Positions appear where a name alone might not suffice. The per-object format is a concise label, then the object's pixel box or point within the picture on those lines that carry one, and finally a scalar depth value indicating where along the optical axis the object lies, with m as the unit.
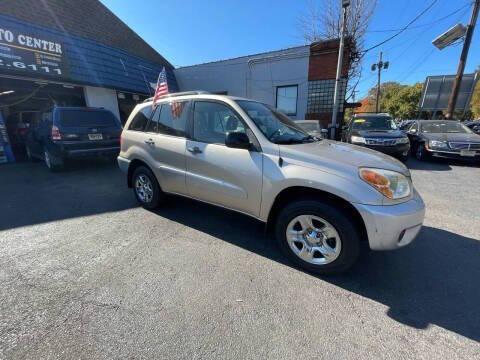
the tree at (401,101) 41.34
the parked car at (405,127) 10.95
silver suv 2.22
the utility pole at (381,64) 28.78
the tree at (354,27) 14.96
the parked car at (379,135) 7.45
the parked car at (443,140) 7.18
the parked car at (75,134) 6.36
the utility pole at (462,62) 10.99
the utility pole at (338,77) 9.10
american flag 4.34
